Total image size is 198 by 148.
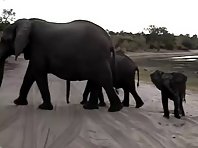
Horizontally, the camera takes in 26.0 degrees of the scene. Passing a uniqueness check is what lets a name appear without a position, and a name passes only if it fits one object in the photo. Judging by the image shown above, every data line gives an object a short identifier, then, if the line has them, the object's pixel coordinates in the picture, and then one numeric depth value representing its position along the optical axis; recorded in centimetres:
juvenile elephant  988
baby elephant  885
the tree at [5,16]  3494
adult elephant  870
